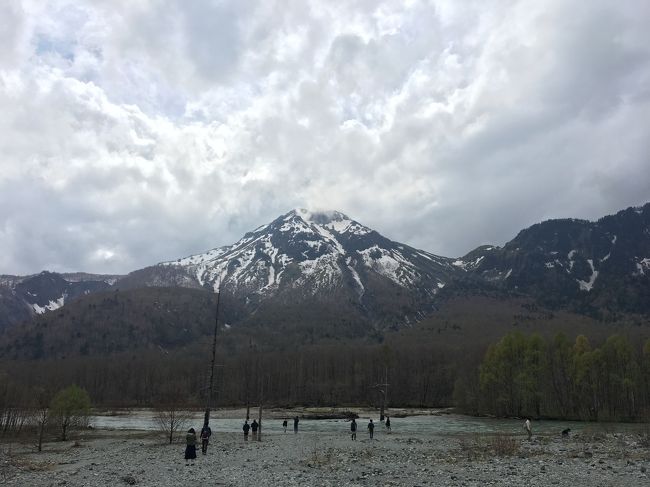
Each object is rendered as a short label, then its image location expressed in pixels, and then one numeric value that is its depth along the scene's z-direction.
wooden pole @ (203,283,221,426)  42.41
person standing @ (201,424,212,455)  39.69
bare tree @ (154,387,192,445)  52.34
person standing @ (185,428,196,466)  36.12
